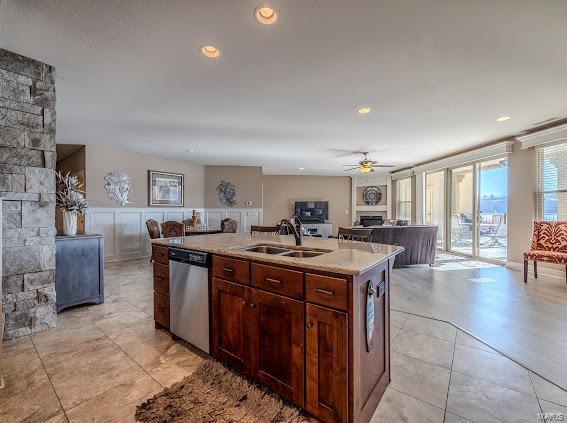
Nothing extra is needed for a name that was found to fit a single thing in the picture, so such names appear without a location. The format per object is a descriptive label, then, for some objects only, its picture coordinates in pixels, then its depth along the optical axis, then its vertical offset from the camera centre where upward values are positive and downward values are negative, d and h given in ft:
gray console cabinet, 9.75 -2.38
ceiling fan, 20.24 +3.32
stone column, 7.84 +0.52
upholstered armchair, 12.97 -1.97
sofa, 16.52 -2.08
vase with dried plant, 10.13 +0.25
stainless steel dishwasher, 6.69 -2.36
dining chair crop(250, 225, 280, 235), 10.17 -0.82
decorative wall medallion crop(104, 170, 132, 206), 19.56 +1.67
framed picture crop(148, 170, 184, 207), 22.16 +1.68
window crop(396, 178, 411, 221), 29.40 +0.99
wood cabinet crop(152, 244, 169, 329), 8.03 -2.40
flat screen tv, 34.01 -0.31
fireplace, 29.78 -1.49
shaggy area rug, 4.85 -3.84
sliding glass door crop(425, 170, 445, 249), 23.91 +0.59
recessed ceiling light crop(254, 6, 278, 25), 6.03 +4.53
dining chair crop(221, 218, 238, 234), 22.70 -1.48
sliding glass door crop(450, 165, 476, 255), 20.72 -0.15
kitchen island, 4.30 -2.16
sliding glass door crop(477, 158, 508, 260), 18.15 -0.06
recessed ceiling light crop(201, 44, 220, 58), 7.50 +4.56
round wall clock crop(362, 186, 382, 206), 33.65 +1.58
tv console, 33.50 -2.58
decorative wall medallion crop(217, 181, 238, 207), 27.04 +1.53
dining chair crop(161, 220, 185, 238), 18.02 -1.43
